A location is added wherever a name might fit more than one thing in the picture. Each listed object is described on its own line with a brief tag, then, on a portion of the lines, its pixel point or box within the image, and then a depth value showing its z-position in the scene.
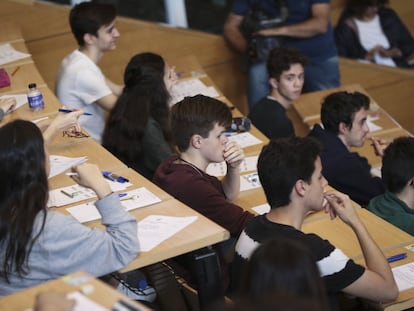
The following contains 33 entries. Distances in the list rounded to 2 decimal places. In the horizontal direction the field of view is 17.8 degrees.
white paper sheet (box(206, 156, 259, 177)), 6.73
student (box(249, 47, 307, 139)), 8.17
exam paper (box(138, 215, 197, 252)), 4.66
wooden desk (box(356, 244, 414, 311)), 4.74
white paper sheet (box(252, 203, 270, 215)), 5.98
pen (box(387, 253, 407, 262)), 5.24
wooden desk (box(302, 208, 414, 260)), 5.39
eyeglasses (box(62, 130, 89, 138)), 6.61
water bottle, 6.94
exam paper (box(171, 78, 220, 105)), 8.47
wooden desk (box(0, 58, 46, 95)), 7.58
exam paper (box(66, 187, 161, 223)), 5.14
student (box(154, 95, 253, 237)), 5.51
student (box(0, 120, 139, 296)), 4.29
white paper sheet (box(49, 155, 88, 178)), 5.92
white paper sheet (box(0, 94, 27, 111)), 7.20
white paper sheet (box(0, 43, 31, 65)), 8.33
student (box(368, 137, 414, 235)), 6.10
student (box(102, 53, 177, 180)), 7.04
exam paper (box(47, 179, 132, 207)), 5.41
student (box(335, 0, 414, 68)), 10.83
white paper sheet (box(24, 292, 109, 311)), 3.47
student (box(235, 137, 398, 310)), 4.59
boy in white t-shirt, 7.88
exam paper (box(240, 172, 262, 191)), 6.41
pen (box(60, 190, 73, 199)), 5.51
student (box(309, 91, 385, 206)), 6.95
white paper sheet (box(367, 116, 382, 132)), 8.71
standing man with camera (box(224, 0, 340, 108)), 9.77
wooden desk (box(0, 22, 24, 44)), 9.00
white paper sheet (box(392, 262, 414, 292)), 4.93
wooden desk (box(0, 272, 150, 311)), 3.57
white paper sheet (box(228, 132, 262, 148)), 7.32
